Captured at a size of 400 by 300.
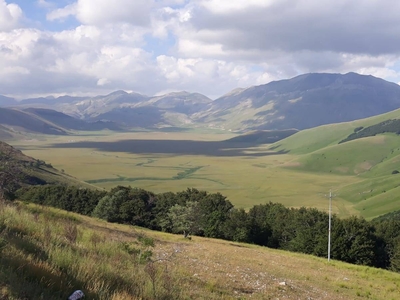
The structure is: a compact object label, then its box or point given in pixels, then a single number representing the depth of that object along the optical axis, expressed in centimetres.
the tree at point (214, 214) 6788
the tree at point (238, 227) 6394
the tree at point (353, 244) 5647
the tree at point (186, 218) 5825
